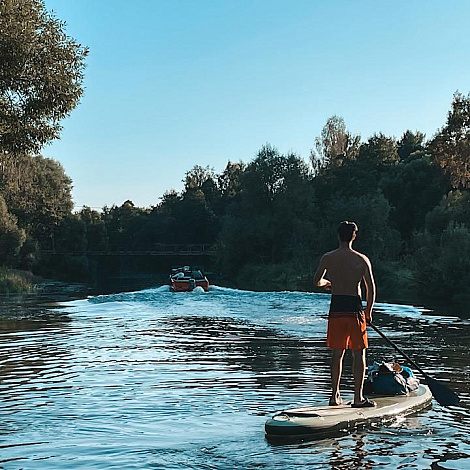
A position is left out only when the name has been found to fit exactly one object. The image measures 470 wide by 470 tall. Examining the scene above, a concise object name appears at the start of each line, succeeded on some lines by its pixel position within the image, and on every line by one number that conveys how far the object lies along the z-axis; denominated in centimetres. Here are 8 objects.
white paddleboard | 764
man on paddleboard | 844
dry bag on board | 950
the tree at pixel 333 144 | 7469
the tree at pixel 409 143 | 7781
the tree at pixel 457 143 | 3969
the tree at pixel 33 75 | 1495
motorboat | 3800
